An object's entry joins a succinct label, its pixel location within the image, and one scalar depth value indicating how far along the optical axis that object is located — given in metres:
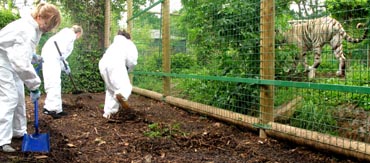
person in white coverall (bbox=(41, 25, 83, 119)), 5.73
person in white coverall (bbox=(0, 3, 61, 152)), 3.38
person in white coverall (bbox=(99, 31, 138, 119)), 5.21
